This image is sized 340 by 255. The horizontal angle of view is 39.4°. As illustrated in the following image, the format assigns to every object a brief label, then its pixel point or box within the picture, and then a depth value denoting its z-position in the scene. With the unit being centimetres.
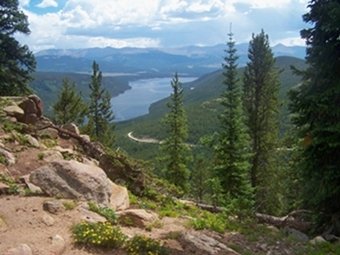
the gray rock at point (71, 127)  1844
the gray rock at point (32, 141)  1545
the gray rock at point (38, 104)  1918
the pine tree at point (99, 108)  4200
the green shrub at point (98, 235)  913
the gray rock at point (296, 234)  1282
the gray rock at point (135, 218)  1103
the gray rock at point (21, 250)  802
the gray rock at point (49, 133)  1712
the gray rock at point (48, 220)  972
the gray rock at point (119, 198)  1232
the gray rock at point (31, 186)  1145
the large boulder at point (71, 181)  1140
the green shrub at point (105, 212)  1075
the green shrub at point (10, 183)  1148
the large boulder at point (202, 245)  1012
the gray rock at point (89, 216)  1022
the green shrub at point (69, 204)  1056
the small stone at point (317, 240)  1214
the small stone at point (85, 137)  1751
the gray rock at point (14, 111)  1759
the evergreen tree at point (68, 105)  3774
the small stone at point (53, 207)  1035
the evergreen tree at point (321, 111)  1241
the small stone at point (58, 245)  863
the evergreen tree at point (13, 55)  2588
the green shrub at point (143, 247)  902
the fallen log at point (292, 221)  1416
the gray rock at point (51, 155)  1437
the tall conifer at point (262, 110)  3047
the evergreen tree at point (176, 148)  3278
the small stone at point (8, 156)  1366
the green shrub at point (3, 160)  1346
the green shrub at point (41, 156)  1430
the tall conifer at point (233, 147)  2625
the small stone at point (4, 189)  1145
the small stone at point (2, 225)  925
